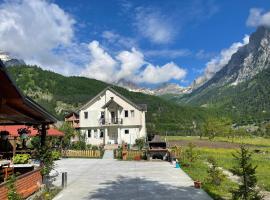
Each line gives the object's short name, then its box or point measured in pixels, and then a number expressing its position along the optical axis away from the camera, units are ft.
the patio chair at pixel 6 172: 24.01
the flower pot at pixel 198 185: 30.68
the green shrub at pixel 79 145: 82.89
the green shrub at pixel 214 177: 32.46
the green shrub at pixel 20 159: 31.58
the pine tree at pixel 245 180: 20.92
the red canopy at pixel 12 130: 54.28
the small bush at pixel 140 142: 84.06
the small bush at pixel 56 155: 63.17
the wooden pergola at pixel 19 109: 18.09
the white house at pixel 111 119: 98.40
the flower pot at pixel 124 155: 67.54
